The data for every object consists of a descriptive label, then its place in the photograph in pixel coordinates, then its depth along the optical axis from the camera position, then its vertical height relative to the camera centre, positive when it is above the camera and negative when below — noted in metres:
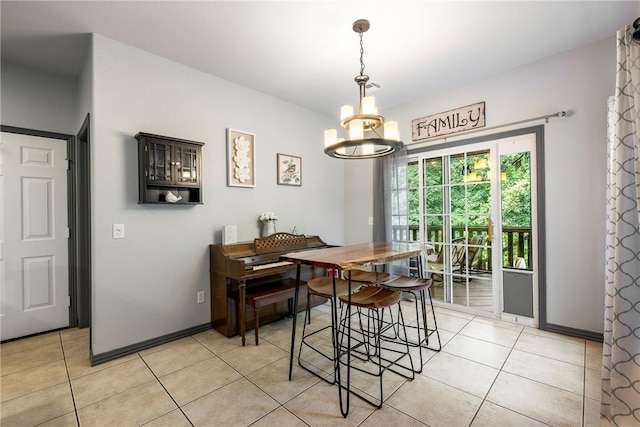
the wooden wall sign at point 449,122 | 3.35 +1.13
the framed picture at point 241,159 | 3.23 +0.65
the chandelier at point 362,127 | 2.03 +0.68
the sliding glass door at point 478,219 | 3.11 -0.09
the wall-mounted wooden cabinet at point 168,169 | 2.52 +0.43
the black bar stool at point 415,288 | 2.31 -0.62
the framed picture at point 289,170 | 3.76 +0.59
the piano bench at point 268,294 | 2.68 -0.80
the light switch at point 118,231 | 2.46 -0.14
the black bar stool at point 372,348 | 1.82 -1.18
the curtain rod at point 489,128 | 2.80 +0.96
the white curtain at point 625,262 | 1.49 -0.29
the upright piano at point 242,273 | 2.74 -0.60
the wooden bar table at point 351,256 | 1.68 -0.29
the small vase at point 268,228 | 3.43 -0.18
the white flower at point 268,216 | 3.42 -0.03
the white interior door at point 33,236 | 2.76 -0.21
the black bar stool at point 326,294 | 1.99 -0.59
